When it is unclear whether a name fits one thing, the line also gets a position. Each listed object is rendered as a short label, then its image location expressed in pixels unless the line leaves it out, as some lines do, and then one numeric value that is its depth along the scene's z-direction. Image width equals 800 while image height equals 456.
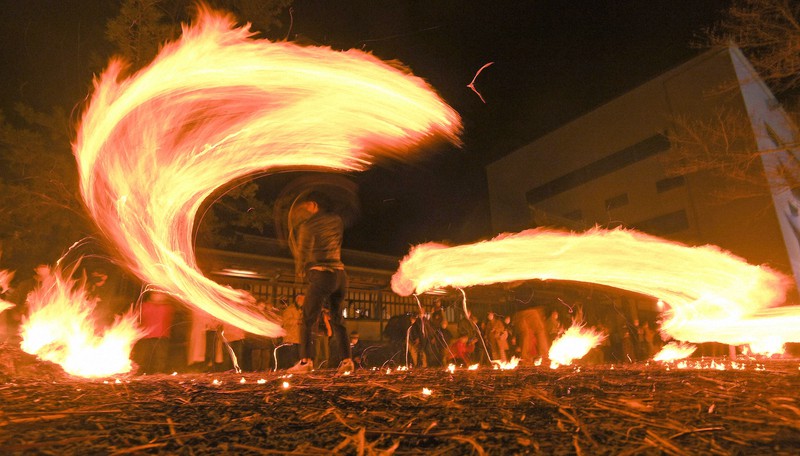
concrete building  21.17
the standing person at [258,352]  10.53
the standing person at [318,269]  6.05
